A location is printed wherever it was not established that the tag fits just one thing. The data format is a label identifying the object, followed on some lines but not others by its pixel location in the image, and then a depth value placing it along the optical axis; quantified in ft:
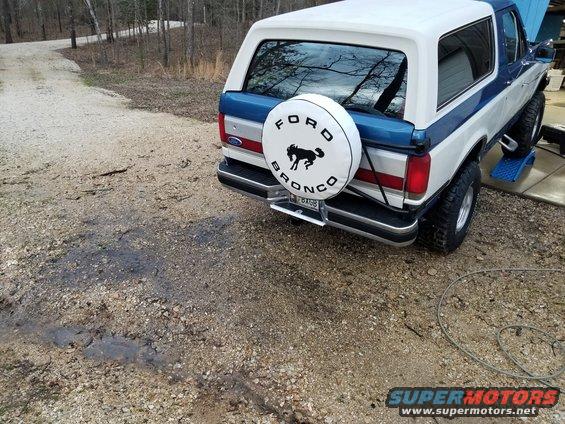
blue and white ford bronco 8.74
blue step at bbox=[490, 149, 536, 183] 15.97
